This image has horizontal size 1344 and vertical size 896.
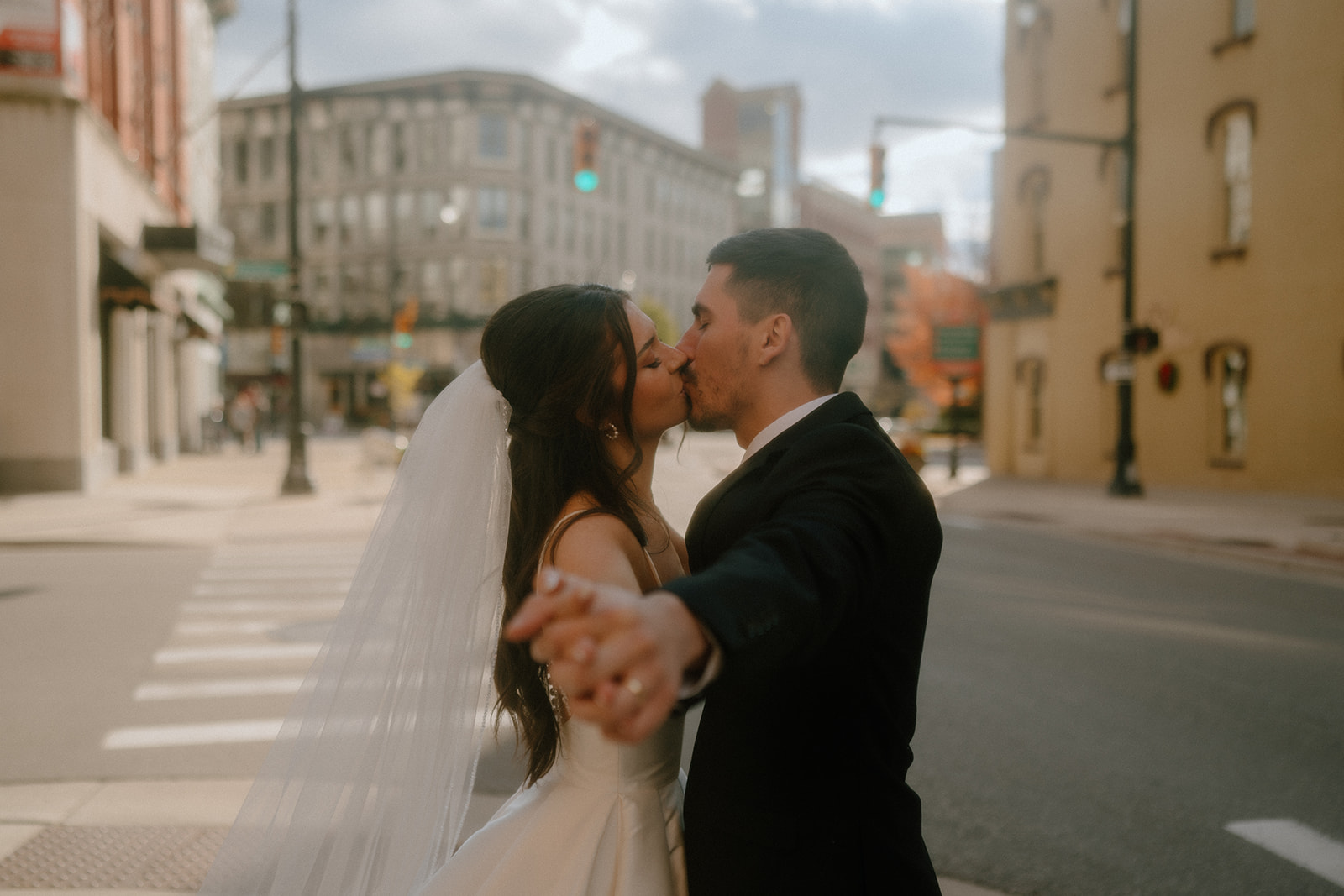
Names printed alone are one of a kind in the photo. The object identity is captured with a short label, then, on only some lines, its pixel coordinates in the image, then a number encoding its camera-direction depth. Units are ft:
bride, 7.14
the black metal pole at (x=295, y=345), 62.08
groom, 4.77
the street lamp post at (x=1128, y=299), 63.21
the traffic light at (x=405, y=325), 128.36
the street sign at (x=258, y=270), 60.03
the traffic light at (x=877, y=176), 58.95
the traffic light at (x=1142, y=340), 63.41
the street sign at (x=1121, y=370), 63.26
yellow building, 61.57
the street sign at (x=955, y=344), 90.12
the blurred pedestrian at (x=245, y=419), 119.85
